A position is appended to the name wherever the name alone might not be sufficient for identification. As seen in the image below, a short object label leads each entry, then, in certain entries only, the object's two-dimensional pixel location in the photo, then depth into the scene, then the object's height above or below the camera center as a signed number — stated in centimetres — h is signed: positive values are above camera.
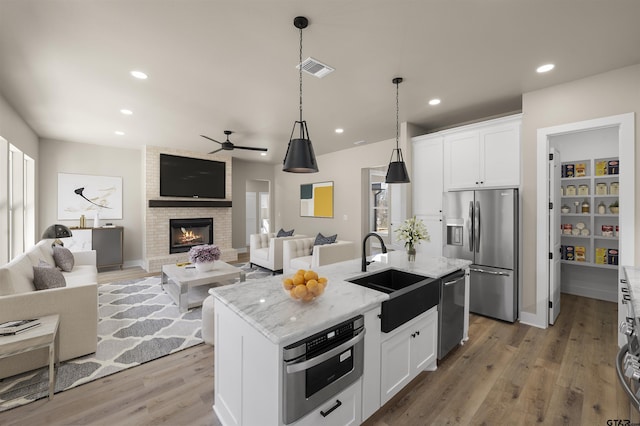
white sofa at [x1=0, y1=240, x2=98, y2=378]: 221 -83
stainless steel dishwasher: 239 -92
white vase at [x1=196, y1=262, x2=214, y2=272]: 403 -79
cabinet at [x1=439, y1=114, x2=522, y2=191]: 347 +81
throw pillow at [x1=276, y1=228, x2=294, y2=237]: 615 -47
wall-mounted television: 627 +89
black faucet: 231 -41
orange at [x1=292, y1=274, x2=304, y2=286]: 161 -40
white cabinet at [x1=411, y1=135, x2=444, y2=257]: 420 +42
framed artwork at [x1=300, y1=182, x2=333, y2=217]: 699 +38
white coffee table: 362 -91
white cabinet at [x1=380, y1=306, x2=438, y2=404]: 182 -105
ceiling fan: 491 +125
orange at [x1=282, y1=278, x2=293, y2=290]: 160 -42
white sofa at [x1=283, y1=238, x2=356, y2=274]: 469 -75
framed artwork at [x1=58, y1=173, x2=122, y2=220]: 566 +38
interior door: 322 -23
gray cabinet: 562 -68
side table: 184 -90
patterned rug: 216 -135
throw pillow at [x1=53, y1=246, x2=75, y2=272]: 382 -65
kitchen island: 127 -68
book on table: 198 -87
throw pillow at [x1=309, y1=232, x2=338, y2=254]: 517 -52
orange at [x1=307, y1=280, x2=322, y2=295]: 155 -42
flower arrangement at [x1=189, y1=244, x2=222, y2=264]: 401 -62
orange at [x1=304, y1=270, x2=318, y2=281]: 163 -38
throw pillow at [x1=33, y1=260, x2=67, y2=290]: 268 -66
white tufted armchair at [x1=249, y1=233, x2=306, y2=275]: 542 -80
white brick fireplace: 600 +1
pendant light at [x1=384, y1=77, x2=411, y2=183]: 288 +43
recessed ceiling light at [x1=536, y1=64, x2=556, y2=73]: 269 +148
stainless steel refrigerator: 331 -41
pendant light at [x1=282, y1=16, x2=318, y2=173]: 201 +44
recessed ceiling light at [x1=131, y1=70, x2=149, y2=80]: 281 +147
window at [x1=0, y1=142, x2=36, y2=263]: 359 +18
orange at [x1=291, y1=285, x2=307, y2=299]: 154 -45
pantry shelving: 391 +2
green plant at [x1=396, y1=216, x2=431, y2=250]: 265 -20
